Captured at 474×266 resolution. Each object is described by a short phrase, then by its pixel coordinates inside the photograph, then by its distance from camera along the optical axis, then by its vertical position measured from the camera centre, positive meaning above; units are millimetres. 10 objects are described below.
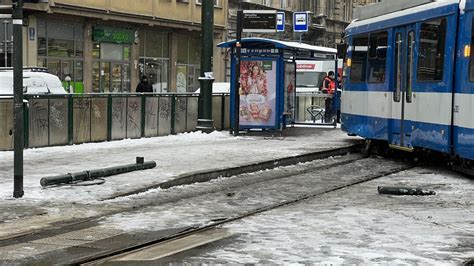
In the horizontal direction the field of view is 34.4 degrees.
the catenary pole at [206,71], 21156 +163
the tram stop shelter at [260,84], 21734 -187
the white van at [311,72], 38906 +346
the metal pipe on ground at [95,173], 11172 -1560
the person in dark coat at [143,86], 25797 -353
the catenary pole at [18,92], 10016 -250
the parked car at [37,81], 18219 -190
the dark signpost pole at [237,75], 20766 +67
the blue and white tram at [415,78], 12781 +56
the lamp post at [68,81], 30062 -274
